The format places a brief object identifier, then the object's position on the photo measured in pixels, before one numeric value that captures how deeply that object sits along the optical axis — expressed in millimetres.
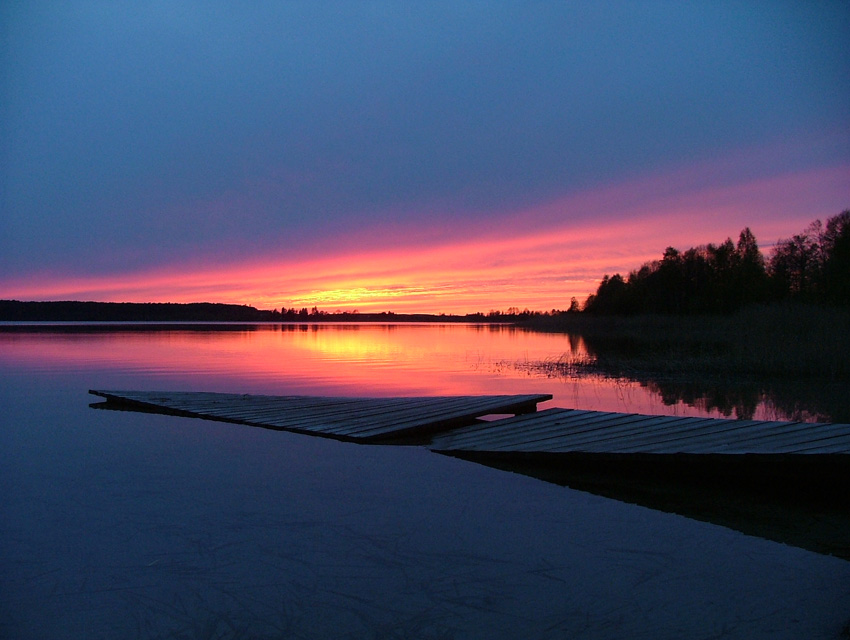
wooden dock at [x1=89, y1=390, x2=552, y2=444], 7395
